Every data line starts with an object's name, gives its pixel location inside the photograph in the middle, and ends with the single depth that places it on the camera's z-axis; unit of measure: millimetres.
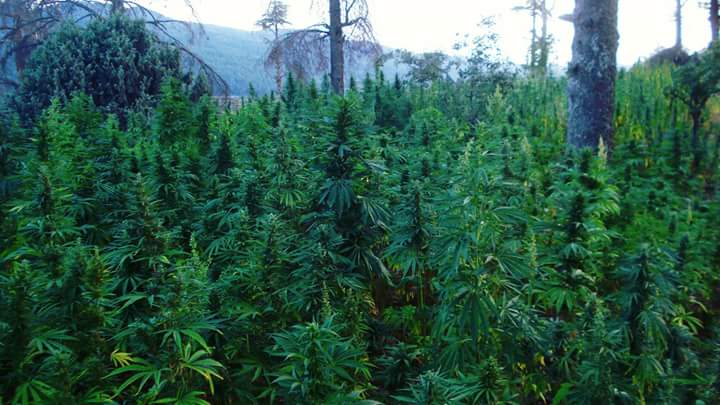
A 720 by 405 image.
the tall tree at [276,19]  26983
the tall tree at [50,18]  14411
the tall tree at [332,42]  12445
